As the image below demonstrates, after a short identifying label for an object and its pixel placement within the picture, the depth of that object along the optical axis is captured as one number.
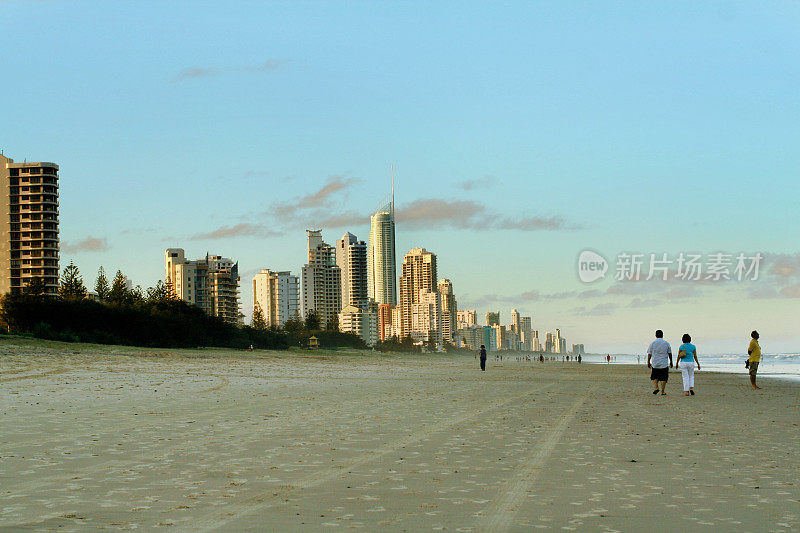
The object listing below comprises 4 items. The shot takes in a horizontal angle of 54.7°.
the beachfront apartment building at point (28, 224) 183.25
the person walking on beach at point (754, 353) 32.22
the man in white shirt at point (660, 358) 28.66
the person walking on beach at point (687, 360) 28.72
